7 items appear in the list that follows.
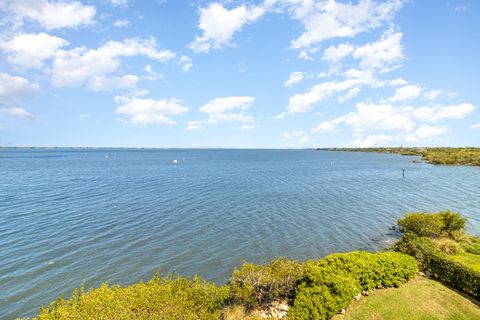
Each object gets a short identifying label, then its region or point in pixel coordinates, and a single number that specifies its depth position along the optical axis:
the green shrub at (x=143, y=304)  10.42
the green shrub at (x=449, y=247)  22.70
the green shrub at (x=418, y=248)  19.51
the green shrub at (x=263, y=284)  15.19
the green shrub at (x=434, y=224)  27.22
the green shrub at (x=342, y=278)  13.70
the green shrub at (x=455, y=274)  16.12
